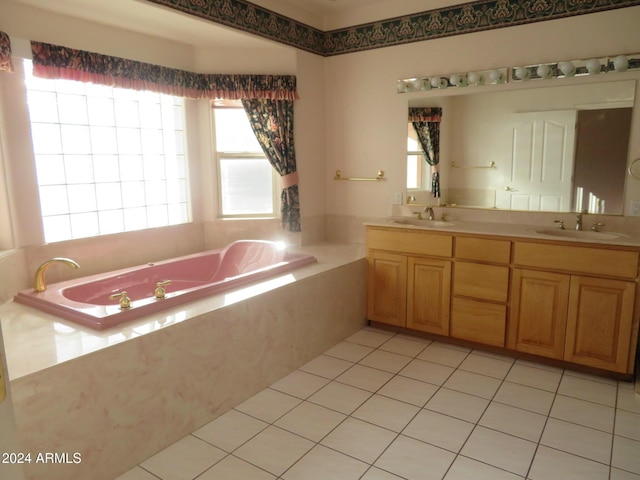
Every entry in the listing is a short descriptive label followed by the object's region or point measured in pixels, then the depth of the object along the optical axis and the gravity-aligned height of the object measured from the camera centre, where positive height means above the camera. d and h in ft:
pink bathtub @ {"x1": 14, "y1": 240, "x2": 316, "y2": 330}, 7.26 -2.29
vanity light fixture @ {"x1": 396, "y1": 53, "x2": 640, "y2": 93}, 9.27 +2.13
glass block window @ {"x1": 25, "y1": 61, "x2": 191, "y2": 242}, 9.46 +0.33
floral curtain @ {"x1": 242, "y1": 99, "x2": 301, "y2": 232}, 12.20 +0.78
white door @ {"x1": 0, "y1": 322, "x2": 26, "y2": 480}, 2.70 -1.63
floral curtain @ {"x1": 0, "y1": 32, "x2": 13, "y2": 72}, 7.89 +2.12
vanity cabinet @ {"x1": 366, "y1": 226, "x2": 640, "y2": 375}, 8.70 -2.76
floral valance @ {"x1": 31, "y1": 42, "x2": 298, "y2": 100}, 8.80 +2.20
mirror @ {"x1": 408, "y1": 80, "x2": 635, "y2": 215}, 9.59 +0.44
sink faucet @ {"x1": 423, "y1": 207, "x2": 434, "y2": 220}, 11.94 -1.19
